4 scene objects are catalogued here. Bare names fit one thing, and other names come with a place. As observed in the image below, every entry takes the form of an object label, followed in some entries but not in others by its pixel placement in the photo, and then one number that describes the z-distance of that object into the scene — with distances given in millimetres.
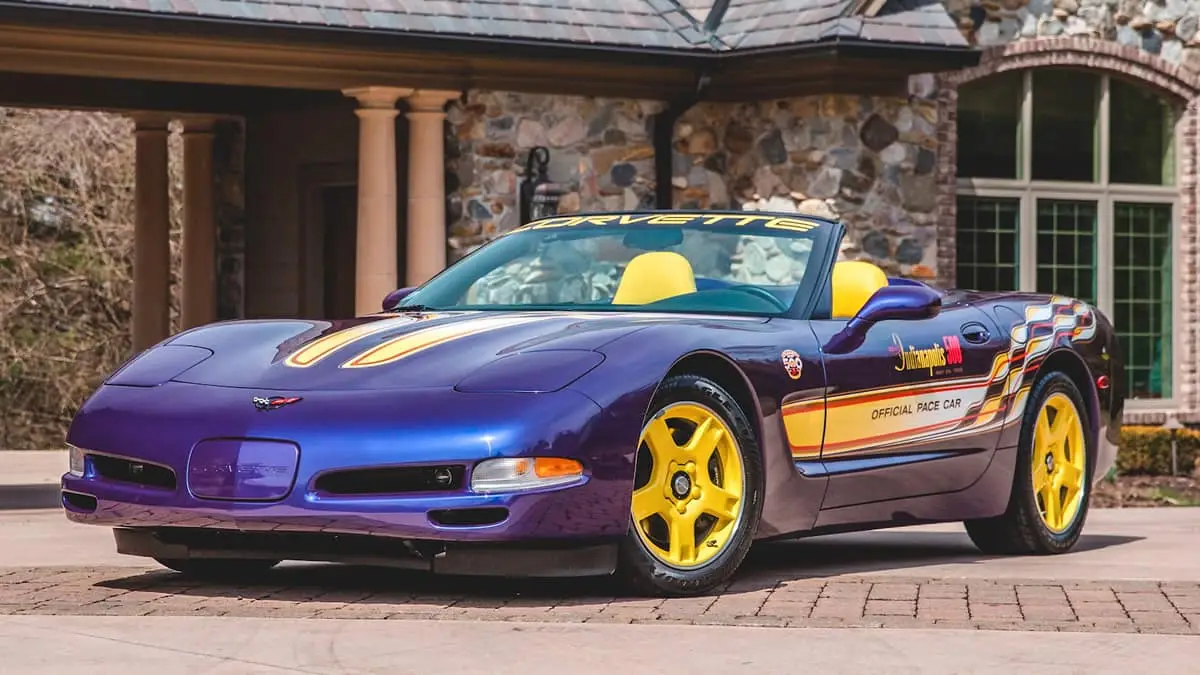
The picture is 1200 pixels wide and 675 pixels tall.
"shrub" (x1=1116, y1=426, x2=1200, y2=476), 16703
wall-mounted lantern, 15297
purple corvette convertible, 6441
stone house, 14547
